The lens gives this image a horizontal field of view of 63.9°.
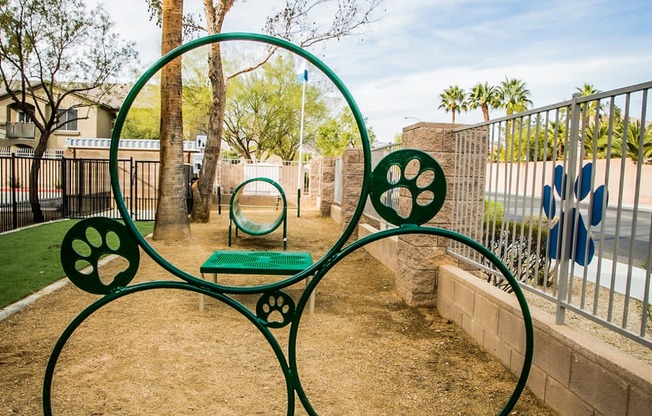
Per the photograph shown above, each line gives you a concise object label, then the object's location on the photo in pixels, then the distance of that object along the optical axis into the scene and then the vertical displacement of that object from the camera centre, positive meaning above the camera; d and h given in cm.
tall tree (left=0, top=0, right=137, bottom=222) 1491 +343
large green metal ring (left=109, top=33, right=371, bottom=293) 231 +14
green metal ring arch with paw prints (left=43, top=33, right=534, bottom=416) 234 -36
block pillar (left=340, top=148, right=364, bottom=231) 1173 -23
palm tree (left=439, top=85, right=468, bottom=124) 5619 +766
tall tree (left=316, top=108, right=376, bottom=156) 4284 +262
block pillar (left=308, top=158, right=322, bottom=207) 2097 -77
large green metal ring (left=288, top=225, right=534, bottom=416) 231 -55
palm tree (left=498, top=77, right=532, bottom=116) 5238 +788
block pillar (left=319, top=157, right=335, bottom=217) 1650 -68
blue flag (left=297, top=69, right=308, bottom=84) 1847 +318
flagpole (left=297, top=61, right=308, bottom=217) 1845 +320
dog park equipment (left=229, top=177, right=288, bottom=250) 987 -115
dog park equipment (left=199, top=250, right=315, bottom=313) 519 -104
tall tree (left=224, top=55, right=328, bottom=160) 3641 +386
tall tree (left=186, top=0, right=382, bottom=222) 1290 +180
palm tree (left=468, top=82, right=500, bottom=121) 5384 +760
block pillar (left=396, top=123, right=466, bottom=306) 538 -73
